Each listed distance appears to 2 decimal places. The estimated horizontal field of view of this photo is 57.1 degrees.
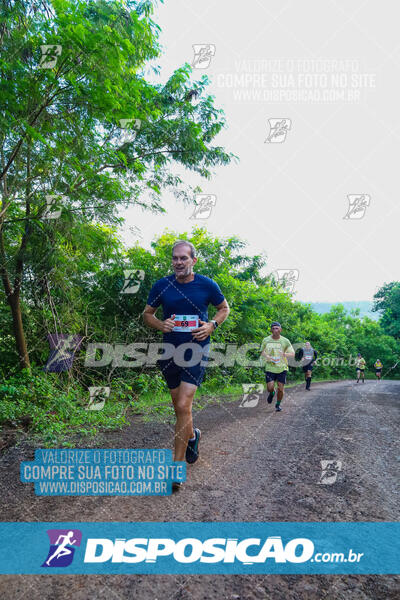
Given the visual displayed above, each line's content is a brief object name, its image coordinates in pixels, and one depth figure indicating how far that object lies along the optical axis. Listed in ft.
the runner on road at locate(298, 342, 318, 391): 54.54
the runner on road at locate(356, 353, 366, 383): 80.06
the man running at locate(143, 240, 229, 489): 11.39
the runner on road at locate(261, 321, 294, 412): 26.17
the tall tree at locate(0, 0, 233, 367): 15.40
